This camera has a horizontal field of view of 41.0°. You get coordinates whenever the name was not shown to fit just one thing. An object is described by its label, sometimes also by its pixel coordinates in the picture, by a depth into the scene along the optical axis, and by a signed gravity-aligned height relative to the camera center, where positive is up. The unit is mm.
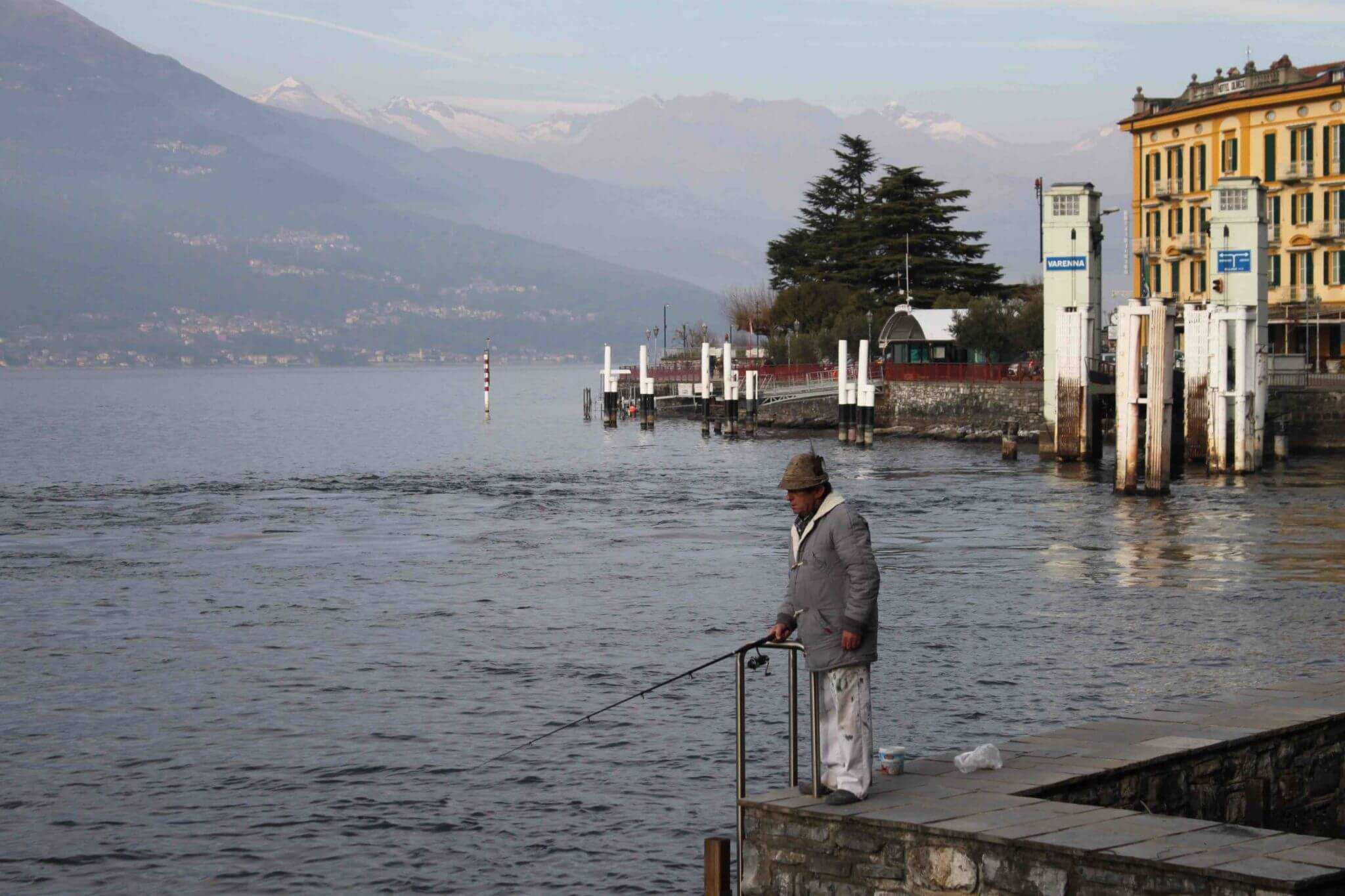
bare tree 136625 +5890
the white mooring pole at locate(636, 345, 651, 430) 87950 -983
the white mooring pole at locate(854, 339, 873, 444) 69875 -1057
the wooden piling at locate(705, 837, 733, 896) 10383 -2828
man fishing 10312 -1371
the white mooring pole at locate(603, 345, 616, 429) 92812 -1088
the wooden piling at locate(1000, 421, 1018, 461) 57594 -2186
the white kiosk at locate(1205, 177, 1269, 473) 47344 +1166
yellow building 76938 +8737
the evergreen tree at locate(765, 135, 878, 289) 123188 +11348
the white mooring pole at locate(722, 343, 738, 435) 79812 -1429
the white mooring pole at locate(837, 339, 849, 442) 71312 -870
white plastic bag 10680 -2289
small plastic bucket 10953 -2350
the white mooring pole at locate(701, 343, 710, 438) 82188 -512
